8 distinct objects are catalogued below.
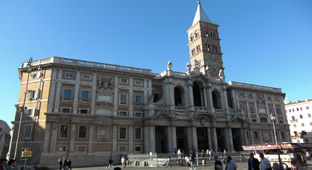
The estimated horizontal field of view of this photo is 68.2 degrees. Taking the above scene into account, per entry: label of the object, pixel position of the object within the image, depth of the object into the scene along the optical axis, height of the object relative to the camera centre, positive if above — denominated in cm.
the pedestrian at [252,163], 1193 -104
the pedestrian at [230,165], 1163 -107
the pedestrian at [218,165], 1270 -116
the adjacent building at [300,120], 6788 +691
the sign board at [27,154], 2200 -70
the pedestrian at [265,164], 1205 -108
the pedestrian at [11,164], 864 -64
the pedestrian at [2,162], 768 -52
